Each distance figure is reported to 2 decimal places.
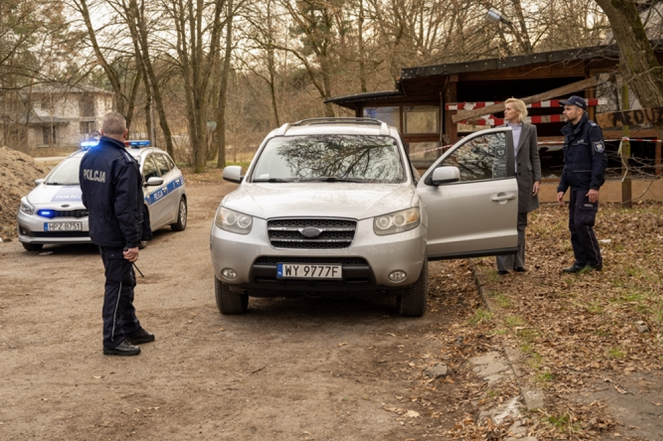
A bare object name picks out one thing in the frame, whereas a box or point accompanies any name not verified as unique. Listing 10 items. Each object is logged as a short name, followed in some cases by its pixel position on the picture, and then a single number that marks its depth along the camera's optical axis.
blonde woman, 8.65
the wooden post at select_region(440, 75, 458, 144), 17.03
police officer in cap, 8.16
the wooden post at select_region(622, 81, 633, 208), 14.84
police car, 11.67
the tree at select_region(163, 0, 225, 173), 29.83
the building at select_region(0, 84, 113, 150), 32.12
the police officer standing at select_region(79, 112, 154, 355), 6.11
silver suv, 6.79
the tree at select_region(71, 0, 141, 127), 29.31
